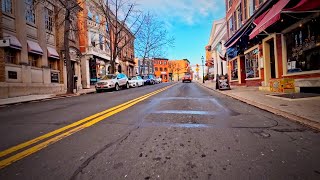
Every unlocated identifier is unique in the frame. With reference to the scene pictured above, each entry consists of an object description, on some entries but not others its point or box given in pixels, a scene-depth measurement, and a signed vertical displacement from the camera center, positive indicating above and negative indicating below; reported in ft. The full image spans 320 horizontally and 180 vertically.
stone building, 39.05 +10.92
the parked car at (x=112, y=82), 53.26 +2.41
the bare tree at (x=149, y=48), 116.82 +28.55
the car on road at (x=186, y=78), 128.75 +7.03
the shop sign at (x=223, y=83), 42.07 +0.75
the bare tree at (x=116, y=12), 69.54 +33.52
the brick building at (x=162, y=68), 261.26 +31.45
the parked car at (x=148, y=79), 97.76 +5.48
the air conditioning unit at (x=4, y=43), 35.34 +10.52
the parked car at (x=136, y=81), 76.39 +3.54
